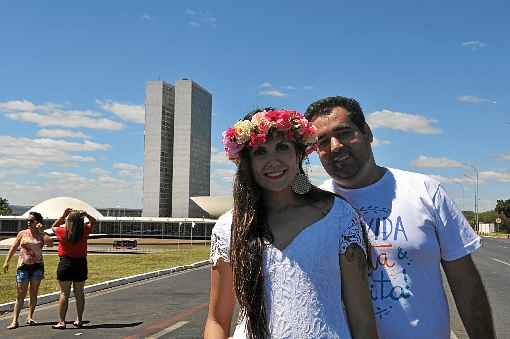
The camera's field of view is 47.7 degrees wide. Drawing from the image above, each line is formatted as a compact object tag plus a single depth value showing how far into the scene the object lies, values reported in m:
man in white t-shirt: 2.25
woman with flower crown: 2.04
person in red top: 9.52
